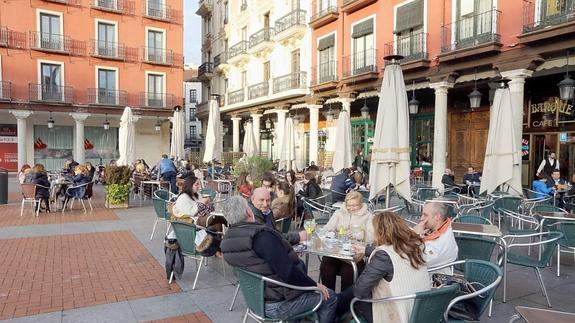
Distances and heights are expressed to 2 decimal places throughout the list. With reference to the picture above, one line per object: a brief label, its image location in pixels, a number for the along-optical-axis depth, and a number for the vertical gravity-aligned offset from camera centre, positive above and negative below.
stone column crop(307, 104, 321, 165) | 20.78 +0.94
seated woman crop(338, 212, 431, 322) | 2.70 -0.82
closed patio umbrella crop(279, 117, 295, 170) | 16.75 +0.17
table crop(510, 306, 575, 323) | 2.13 -0.89
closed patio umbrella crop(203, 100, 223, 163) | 15.46 +0.46
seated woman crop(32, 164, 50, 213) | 10.13 -0.95
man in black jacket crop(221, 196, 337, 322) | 3.11 -0.90
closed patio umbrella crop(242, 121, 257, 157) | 18.03 +0.29
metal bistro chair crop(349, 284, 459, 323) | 2.54 -0.98
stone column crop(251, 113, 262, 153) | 25.91 +1.69
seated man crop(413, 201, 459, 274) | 3.56 -0.80
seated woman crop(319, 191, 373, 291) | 4.20 -0.90
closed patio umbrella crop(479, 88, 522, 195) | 8.11 -0.06
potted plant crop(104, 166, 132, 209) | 11.27 -1.12
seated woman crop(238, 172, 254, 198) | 7.61 -0.73
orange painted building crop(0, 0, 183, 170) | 24.28 +4.78
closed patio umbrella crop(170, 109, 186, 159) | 17.25 +0.44
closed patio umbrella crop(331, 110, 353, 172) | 11.91 +0.04
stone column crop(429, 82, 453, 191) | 14.15 +0.44
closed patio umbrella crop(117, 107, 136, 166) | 14.74 +0.32
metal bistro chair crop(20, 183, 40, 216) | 10.09 -1.14
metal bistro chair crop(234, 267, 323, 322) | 3.04 -1.11
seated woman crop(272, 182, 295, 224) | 5.97 -0.81
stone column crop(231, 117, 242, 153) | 28.85 +1.10
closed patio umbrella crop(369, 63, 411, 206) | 6.56 +0.17
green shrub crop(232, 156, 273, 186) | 13.76 -0.60
